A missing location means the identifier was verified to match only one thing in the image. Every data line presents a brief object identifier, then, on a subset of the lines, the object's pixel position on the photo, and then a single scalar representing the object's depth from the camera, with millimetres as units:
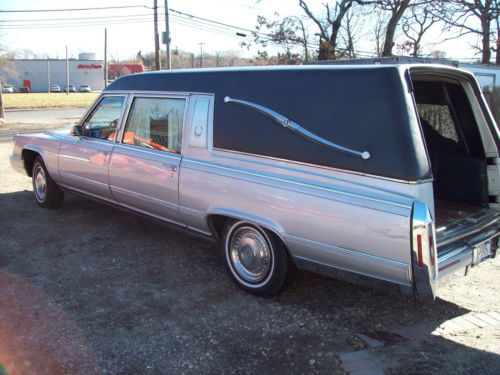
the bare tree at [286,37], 25062
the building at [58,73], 86375
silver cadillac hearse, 3098
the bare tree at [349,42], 25719
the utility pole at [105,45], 45125
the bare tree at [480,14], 22547
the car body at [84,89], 80812
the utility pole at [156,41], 26156
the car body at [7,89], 70294
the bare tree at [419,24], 23266
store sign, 90081
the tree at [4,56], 27600
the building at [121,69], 80850
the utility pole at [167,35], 25345
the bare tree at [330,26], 23031
